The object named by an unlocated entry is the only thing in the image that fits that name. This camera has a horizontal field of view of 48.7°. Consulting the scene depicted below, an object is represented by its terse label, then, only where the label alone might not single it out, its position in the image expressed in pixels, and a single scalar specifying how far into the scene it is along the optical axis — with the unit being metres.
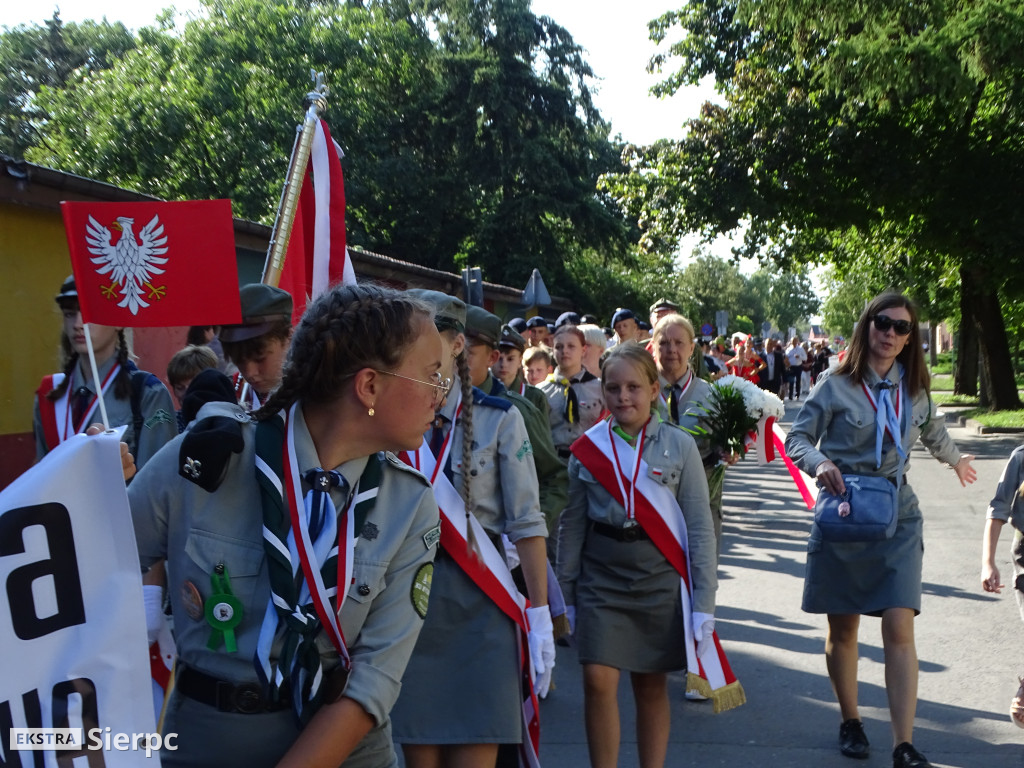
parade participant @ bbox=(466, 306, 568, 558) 4.22
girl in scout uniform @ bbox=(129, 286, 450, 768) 2.01
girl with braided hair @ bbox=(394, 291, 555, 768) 3.61
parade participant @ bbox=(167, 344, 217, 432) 4.77
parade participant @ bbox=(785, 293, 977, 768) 4.91
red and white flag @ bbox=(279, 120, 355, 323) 5.38
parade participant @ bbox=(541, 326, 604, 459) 7.56
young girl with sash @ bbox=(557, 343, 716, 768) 4.36
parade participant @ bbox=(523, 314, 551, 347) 11.45
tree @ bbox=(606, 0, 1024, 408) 18.36
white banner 1.93
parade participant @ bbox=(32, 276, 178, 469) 4.05
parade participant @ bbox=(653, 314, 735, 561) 6.45
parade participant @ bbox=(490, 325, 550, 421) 6.20
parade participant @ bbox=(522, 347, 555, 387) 8.74
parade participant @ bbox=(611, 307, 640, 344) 9.86
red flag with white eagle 3.20
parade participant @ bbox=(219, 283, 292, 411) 3.53
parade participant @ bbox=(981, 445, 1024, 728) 4.78
